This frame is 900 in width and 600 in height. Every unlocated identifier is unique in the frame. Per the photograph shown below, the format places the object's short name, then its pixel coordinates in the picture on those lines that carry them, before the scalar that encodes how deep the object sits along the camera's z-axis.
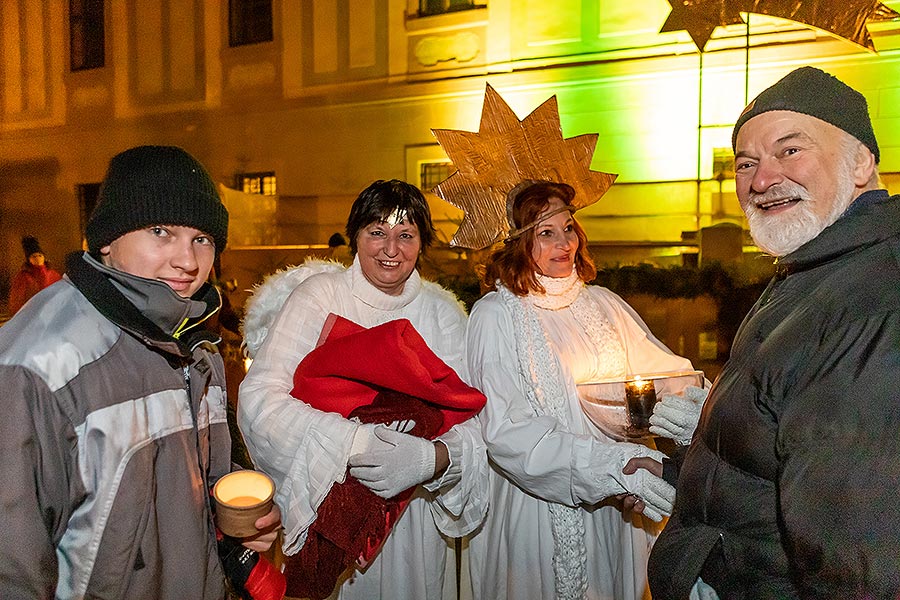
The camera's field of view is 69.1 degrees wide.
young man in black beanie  1.28
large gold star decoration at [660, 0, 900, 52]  5.59
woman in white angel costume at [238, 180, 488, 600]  2.16
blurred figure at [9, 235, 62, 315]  8.41
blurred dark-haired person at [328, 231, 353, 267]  8.02
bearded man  1.09
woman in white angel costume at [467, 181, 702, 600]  2.29
